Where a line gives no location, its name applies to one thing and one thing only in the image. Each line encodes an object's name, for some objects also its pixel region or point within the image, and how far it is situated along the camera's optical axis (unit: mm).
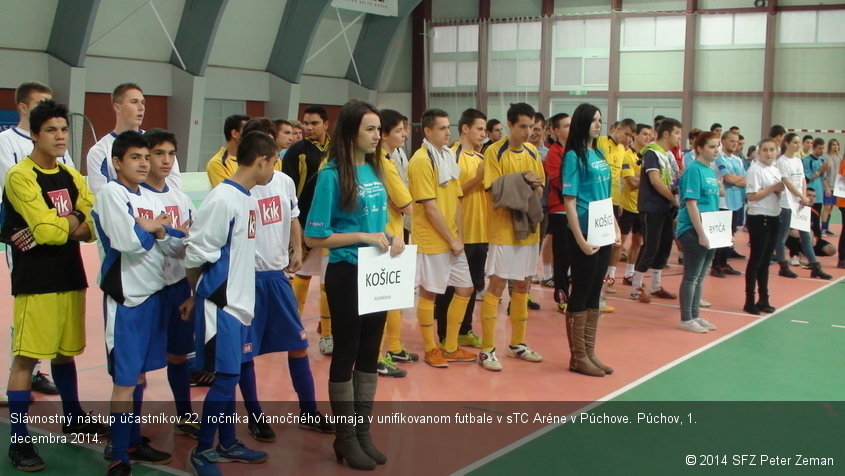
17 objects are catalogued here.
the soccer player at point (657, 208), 7906
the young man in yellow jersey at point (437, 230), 5430
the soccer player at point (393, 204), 4719
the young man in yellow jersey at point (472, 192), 6008
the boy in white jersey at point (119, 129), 4430
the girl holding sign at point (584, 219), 5391
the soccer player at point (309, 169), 5988
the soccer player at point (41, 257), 3857
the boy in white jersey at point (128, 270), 3689
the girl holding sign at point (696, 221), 6645
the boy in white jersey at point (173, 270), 3924
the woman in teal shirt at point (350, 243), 3801
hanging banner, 20469
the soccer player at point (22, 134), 4559
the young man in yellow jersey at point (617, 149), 8703
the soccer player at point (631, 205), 8664
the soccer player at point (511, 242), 5672
